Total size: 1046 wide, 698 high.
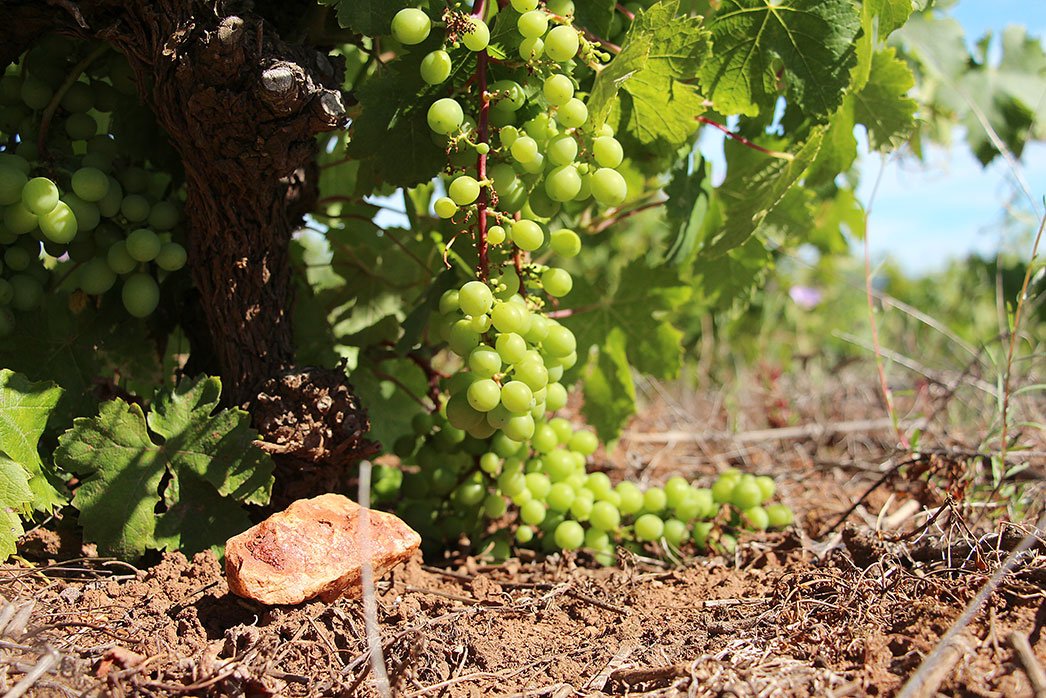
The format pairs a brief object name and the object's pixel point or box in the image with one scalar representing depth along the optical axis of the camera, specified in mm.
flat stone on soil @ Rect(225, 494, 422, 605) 454
